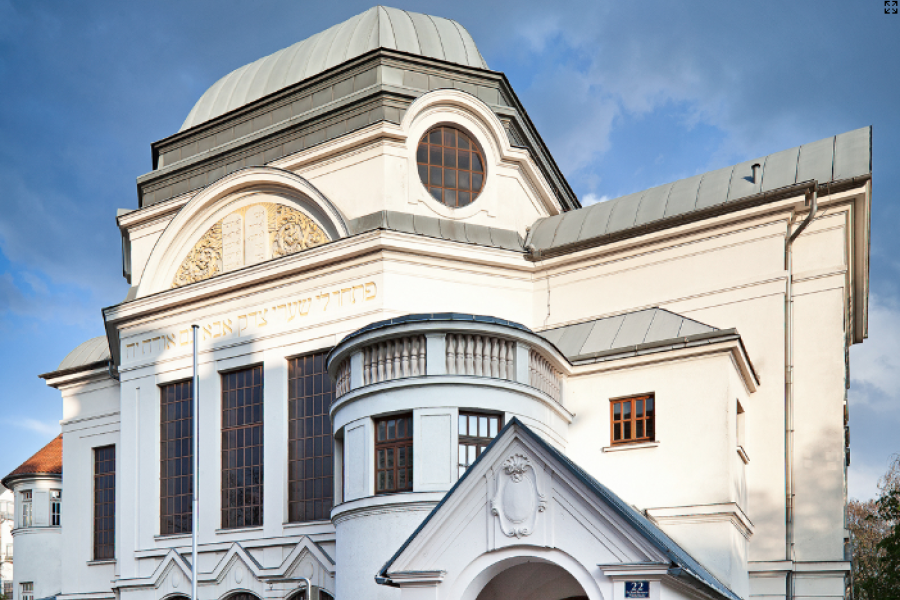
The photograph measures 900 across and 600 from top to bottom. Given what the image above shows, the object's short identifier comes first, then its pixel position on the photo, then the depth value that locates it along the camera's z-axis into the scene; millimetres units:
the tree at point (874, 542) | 23219
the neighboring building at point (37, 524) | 37531
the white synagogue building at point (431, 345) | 17359
